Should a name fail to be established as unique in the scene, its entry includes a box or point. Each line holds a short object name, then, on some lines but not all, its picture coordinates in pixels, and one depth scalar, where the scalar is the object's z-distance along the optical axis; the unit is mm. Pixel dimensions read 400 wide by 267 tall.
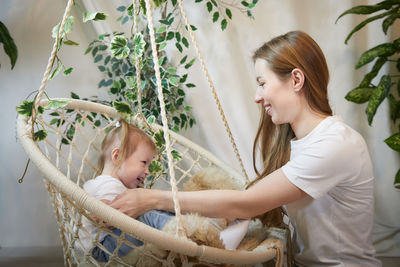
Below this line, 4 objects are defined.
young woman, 1084
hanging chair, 924
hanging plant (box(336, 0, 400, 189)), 1901
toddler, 1293
